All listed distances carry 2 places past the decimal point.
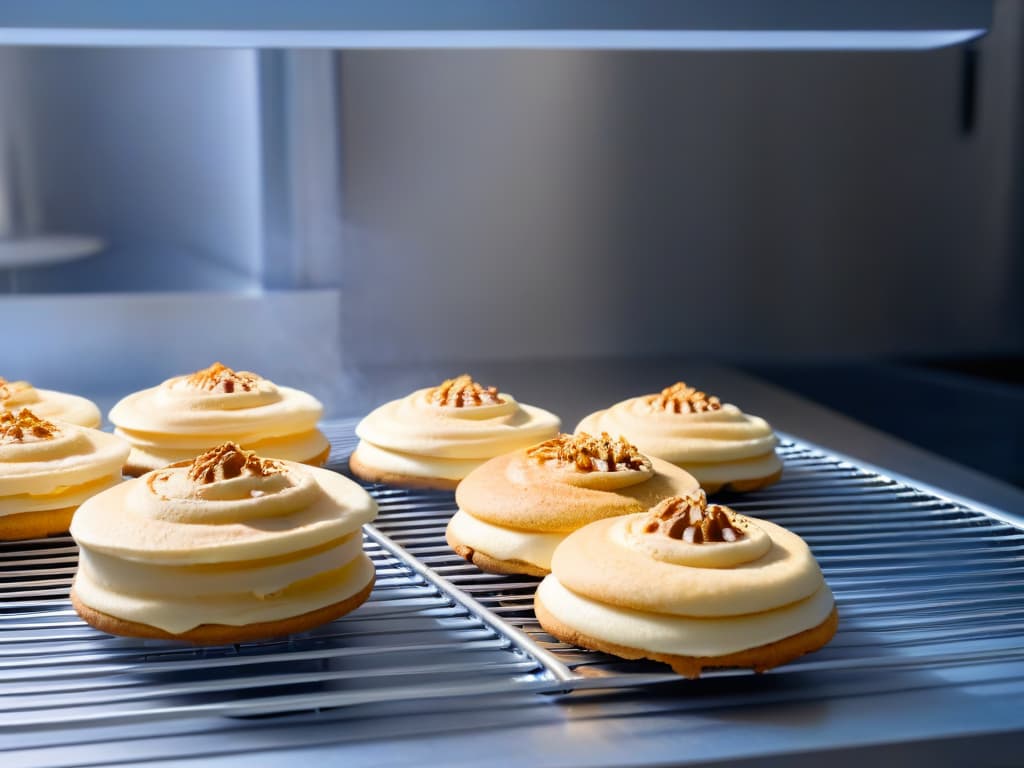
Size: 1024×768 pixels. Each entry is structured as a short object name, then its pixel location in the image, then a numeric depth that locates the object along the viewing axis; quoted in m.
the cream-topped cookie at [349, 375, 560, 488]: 0.78
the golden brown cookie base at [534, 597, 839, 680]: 0.64
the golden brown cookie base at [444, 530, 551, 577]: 0.71
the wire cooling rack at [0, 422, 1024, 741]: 0.62
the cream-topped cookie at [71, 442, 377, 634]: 0.66
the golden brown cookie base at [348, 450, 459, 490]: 0.78
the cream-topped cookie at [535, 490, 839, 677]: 0.64
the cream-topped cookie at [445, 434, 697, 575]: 0.71
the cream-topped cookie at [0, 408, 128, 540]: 0.73
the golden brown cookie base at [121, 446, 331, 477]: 0.79
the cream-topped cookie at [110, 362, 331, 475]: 0.78
